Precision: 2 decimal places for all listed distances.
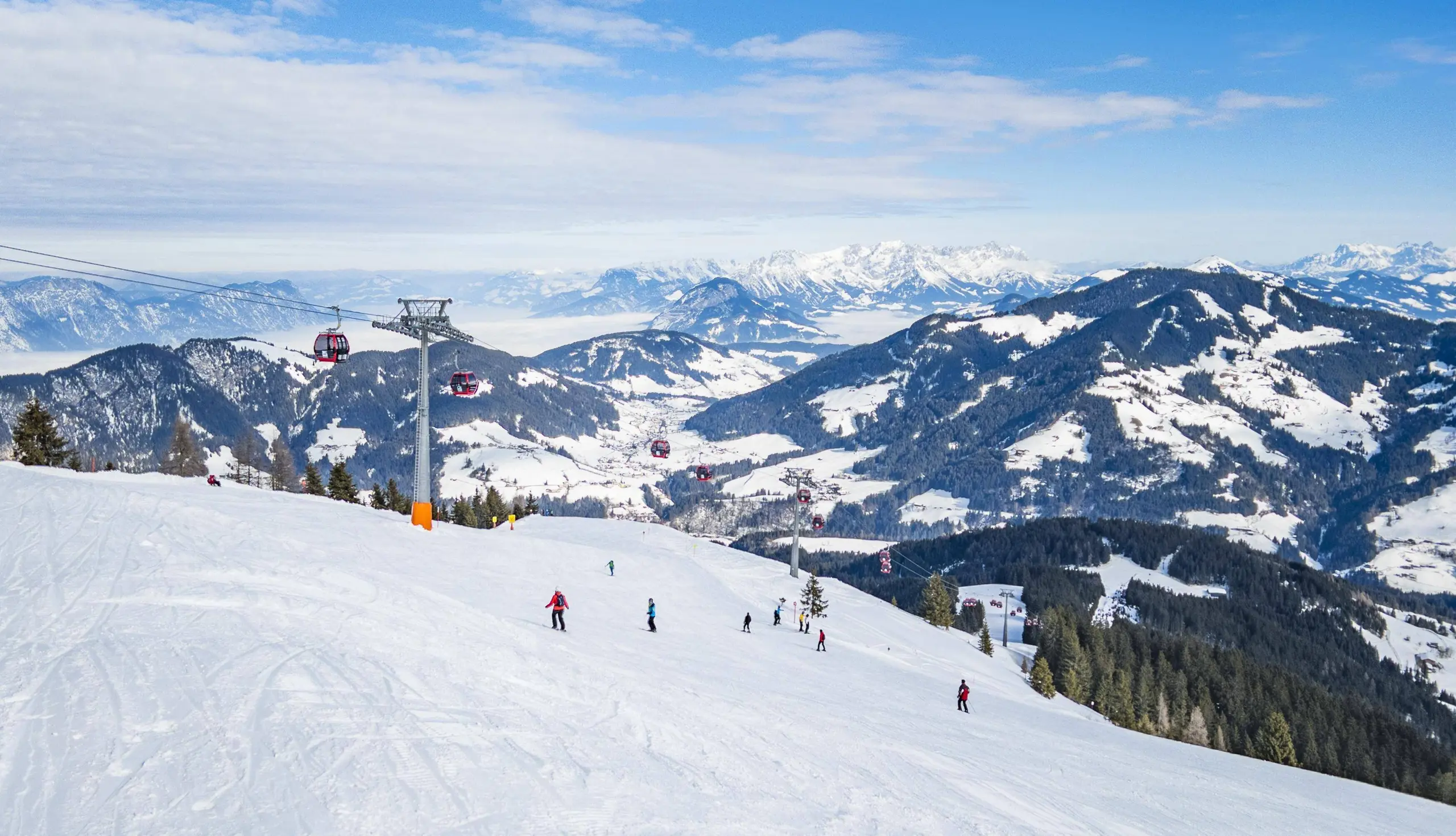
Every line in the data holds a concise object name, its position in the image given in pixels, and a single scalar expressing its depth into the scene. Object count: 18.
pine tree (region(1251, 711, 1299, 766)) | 75.88
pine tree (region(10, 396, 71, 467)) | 73.94
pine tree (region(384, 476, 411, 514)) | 99.81
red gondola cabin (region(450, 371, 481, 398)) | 55.91
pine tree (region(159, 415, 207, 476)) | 108.25
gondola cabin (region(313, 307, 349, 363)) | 47.88
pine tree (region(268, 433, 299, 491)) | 111.32
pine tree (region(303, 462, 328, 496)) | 99.81
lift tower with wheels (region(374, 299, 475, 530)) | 46.88
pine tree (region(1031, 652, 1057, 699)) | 75.06
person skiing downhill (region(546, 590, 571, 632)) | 33.34
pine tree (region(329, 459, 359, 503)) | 92.56
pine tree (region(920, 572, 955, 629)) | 103.56
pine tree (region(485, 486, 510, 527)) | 110.06
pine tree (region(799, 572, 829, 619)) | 68.00
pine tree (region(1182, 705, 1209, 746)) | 85.85
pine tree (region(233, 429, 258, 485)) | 113.25
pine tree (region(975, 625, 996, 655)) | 97.62
